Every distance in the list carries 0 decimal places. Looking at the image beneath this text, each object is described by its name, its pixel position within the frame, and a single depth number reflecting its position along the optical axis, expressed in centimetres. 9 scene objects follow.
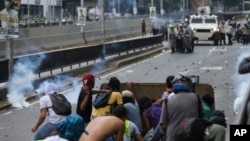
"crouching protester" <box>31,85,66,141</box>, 1199
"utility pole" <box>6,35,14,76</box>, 2854
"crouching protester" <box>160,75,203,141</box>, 1067
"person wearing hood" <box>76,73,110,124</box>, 1335
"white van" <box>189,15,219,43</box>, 7319
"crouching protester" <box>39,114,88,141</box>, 801
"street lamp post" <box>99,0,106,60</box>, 4630
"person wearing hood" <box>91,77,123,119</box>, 1297
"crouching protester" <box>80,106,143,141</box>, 862
